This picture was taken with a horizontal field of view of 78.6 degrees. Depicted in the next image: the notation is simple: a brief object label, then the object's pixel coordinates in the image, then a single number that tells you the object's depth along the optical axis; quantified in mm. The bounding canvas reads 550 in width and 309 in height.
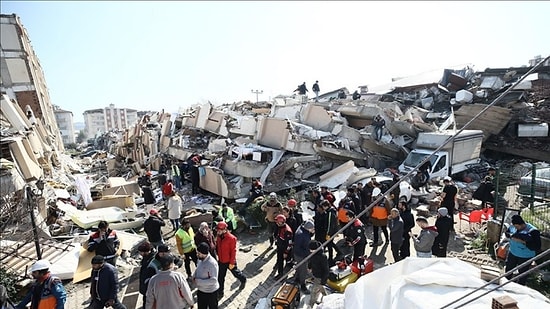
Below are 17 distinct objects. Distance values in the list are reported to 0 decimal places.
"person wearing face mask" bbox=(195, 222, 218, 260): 6008
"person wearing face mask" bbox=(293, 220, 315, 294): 5922
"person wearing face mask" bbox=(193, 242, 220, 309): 4980
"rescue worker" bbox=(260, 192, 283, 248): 8023
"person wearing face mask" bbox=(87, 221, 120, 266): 6055
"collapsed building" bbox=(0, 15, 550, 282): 9820
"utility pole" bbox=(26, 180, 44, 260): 6838
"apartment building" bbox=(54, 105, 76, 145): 74250
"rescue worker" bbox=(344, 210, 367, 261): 6398
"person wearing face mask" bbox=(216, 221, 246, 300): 5832
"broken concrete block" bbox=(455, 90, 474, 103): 19016
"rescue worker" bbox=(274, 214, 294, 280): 6559
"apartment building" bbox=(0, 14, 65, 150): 21773
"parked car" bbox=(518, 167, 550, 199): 8623
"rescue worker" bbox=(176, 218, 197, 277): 6484
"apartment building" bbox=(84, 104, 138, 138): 94875
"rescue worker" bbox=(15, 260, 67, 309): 4355
